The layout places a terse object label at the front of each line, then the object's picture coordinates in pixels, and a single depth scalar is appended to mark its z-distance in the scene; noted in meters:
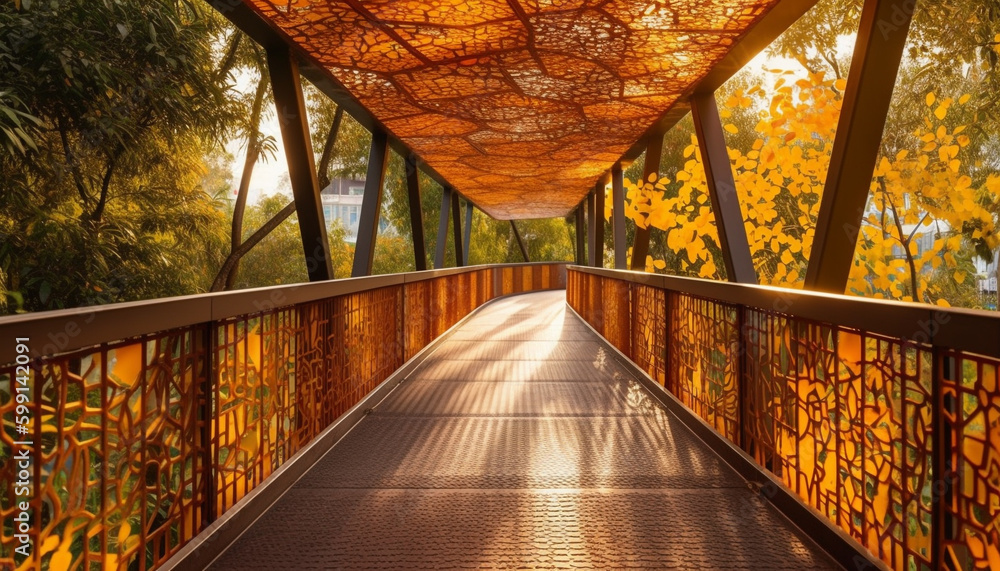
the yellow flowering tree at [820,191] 4.32
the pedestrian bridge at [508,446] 1.35
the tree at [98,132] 4.29
